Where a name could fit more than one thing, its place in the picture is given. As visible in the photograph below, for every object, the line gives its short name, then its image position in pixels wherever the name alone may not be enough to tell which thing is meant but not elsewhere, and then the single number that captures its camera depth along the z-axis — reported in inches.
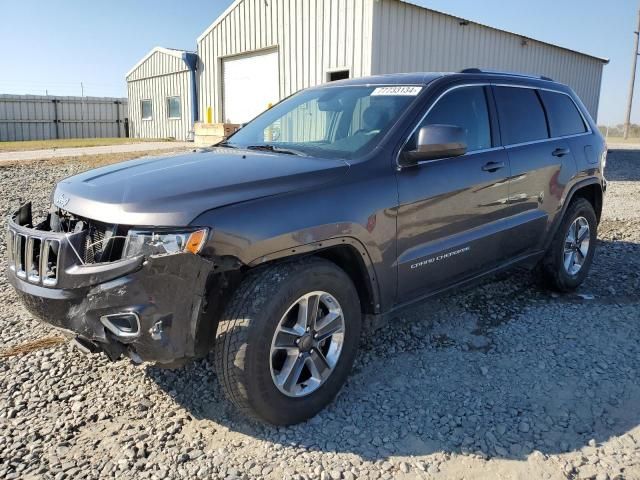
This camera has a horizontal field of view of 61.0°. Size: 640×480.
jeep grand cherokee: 95.0
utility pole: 1392.0
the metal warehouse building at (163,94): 789.2
